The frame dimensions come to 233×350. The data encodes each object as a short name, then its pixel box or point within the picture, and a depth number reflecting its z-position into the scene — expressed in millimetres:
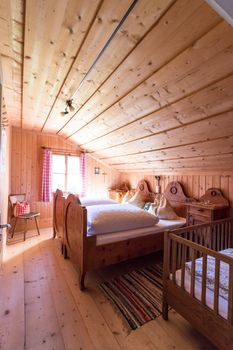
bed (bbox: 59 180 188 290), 2061
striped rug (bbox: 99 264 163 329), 1680
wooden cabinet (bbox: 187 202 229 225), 2402
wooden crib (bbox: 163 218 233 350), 1193
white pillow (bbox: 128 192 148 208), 3716
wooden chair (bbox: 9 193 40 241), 3500
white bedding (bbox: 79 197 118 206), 3356
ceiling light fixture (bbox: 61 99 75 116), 2366
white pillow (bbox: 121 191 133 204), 4165
